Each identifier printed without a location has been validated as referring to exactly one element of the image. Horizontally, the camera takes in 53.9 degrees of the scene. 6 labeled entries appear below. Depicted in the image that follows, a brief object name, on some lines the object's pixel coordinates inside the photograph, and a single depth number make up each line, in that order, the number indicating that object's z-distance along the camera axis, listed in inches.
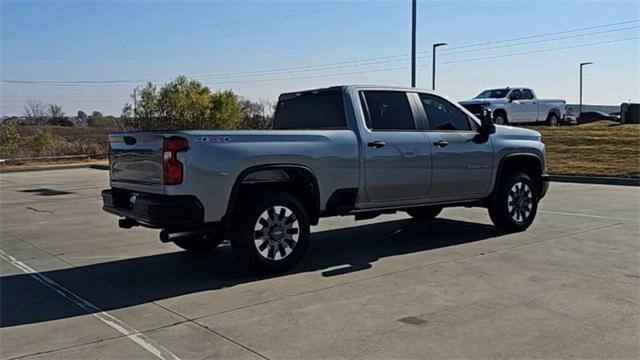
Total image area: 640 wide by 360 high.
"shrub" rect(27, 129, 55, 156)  1208.8
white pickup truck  942.4
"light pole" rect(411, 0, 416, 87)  849.9
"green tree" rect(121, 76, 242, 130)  1307.8
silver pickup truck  237.1
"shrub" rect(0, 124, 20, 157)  1175.6
